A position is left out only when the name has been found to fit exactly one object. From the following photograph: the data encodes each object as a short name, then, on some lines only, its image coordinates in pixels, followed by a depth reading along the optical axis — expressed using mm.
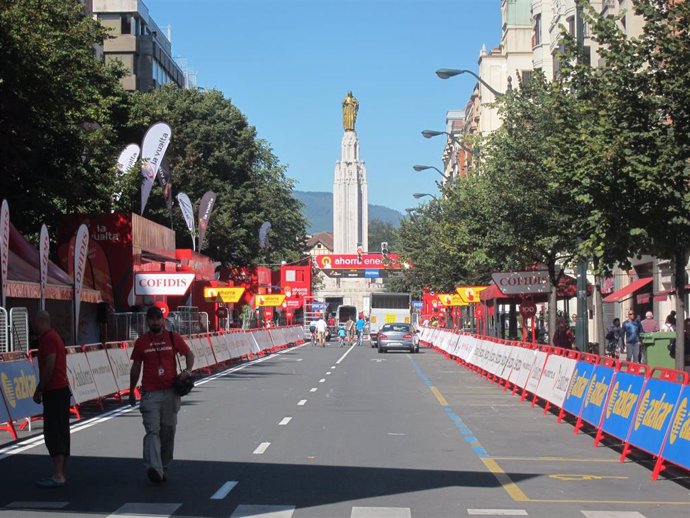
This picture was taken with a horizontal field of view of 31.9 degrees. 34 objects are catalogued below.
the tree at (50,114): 27766
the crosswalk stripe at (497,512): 10242
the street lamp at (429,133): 42594
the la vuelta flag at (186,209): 46688
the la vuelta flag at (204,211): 49781
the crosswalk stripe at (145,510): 10035
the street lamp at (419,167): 54372
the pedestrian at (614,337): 43188
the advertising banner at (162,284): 32875
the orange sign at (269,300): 72250
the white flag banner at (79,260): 26969
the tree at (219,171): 60094
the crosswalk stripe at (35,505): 10492
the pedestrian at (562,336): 30859
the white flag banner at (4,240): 22250
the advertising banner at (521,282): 33219
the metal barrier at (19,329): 23984
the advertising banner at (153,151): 40750
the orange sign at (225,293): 47688
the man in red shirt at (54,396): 11906
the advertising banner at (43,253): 24391
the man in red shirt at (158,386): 11789
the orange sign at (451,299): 59084
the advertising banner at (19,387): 16859
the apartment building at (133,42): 78812
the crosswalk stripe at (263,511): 10078
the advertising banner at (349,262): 137875
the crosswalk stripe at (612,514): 10180
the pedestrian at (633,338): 34156
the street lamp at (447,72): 31828
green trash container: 29703
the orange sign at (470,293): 49375
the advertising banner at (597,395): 16067
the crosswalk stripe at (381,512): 10141
